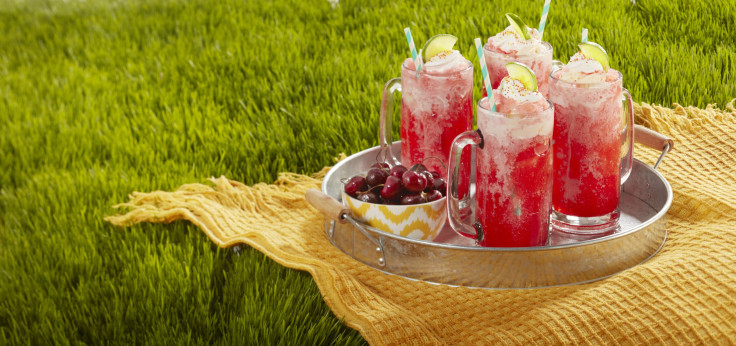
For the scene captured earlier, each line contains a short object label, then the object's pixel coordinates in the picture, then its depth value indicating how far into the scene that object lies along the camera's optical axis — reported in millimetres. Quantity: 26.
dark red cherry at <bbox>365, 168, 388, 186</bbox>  1823
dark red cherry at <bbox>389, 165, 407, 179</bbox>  1808
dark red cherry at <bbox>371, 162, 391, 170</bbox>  1861
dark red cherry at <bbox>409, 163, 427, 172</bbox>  1828
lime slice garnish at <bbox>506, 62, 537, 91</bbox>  1699
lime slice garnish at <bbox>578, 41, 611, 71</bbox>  1744
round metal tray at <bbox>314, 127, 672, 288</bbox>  1725
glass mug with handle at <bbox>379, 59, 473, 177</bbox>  1824
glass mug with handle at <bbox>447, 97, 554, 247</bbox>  1706
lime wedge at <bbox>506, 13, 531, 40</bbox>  1819
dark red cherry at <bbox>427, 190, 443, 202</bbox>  1804
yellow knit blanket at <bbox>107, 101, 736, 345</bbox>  1675
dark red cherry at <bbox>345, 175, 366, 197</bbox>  1821
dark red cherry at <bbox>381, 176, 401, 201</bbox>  1792
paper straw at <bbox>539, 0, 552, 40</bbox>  1797
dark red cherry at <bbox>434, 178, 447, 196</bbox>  1828
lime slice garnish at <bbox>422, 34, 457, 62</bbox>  1819
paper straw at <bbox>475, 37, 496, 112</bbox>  1706
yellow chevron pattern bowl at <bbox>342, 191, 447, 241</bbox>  1786
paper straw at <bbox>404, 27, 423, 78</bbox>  1796
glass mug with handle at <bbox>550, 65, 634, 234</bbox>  1745
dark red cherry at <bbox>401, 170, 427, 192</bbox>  1783
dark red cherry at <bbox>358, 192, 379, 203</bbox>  1804
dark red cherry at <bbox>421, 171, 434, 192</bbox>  1812
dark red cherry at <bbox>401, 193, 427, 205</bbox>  1787
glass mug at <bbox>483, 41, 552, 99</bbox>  1808
